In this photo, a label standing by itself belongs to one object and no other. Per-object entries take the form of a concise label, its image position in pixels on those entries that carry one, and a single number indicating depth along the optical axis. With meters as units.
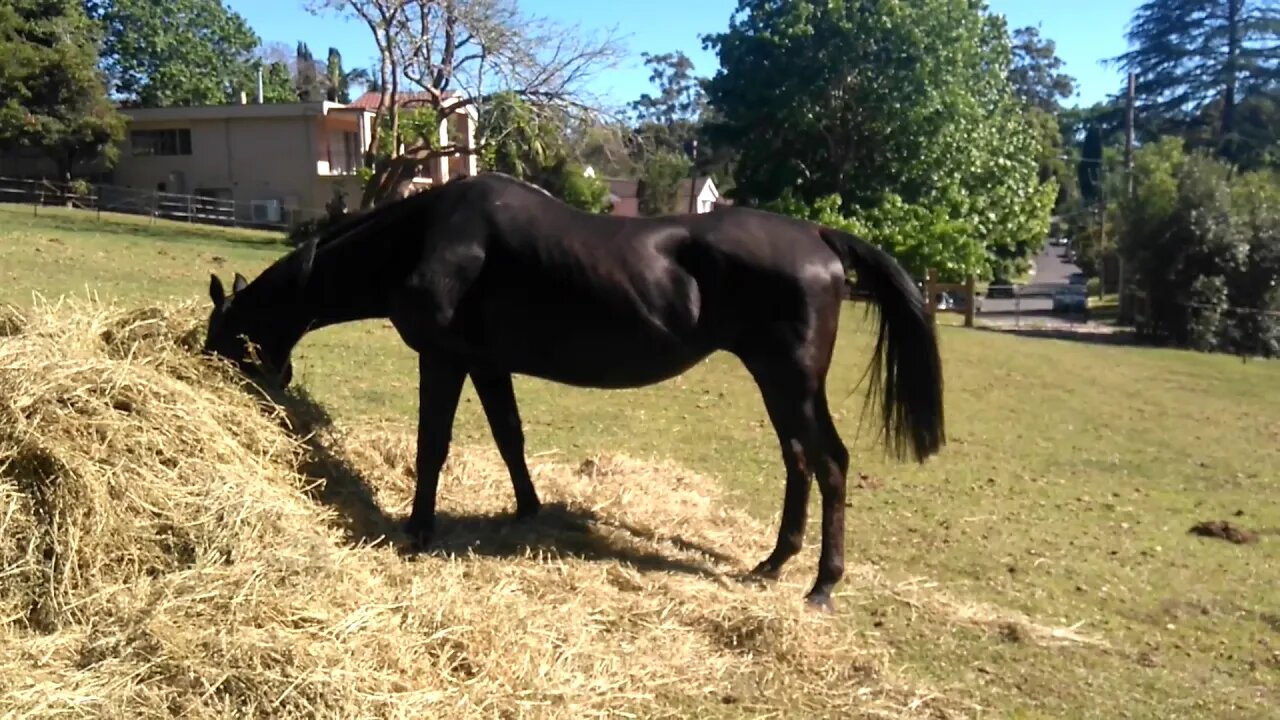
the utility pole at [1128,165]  31.39
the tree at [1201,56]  65.62
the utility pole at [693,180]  56.72
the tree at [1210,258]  25.92
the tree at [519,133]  29.55
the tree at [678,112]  64.19
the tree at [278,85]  61.28
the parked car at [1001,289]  44.22
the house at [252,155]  44.50
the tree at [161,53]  54.72
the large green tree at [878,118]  30.16
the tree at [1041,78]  83.00
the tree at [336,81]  68.95
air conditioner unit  44.38
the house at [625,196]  61.06
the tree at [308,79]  75.31
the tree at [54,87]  38.94
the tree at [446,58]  29.98
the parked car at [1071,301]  40.97
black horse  5.58
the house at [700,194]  64.06
